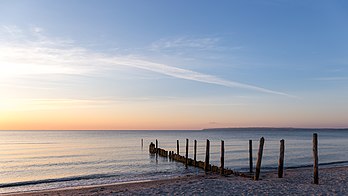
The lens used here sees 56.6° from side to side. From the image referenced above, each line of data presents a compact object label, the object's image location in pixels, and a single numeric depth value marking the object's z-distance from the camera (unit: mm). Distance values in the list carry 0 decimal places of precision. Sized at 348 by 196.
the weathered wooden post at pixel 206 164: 26395
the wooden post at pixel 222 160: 23766
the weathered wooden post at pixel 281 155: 19094
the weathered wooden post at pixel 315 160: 17109
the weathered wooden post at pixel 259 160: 19438
